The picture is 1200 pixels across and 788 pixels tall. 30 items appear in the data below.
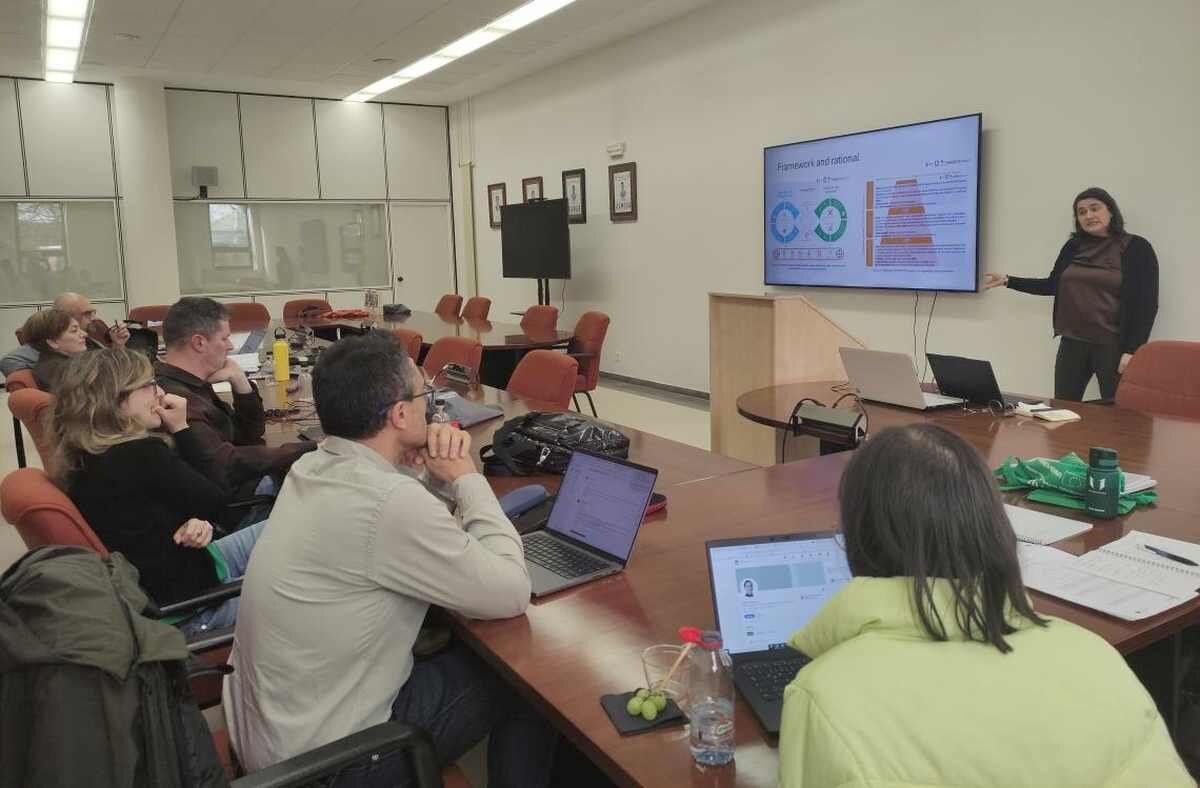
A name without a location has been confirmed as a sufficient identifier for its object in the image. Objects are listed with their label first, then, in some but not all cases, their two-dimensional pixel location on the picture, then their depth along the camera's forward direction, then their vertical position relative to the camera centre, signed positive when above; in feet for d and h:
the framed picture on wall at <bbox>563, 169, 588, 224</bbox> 28.22 +2.62
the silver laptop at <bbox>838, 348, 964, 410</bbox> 10.47 -1.35
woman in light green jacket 2.90 -1.40
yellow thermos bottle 14.11 -1.26
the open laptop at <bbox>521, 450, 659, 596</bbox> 5.87 -1.75
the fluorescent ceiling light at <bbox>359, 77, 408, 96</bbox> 30.68 +6.94
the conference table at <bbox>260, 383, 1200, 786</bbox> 3.97 -1.97
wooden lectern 12.66 -1.23
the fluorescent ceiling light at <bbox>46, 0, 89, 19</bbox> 20.44 +6.57
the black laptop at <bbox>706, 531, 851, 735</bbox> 4.71 -1.70
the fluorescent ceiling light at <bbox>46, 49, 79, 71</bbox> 25.35 +6.72
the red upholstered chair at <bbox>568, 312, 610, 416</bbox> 18.53 -1.49
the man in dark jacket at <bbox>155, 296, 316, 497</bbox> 10.43 -1.07
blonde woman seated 7.09 -1.61
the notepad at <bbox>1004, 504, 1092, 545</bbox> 6.10 -1.85
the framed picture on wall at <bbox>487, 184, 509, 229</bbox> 33.01 +2.91
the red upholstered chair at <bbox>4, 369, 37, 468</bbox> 12.60 -1.34
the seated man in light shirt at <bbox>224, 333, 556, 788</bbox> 4.96 -1.81
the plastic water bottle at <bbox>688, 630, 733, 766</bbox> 3.79 -1.94
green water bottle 6.48 -1.61
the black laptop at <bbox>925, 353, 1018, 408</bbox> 10.27 -1.33
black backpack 8.29 -1.59
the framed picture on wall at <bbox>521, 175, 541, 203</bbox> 30.50 +3.12
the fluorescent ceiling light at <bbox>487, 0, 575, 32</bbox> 21.49 +6.67
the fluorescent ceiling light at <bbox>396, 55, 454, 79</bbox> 27.66 +6.89
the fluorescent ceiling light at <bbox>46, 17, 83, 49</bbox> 22.16 +6.64
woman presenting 13.57 -0.45
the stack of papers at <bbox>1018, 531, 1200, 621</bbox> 5.05 -1.90
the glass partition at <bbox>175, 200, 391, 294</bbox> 32.50 +1.36
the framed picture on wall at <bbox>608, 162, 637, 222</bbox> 25.77 +2.46
